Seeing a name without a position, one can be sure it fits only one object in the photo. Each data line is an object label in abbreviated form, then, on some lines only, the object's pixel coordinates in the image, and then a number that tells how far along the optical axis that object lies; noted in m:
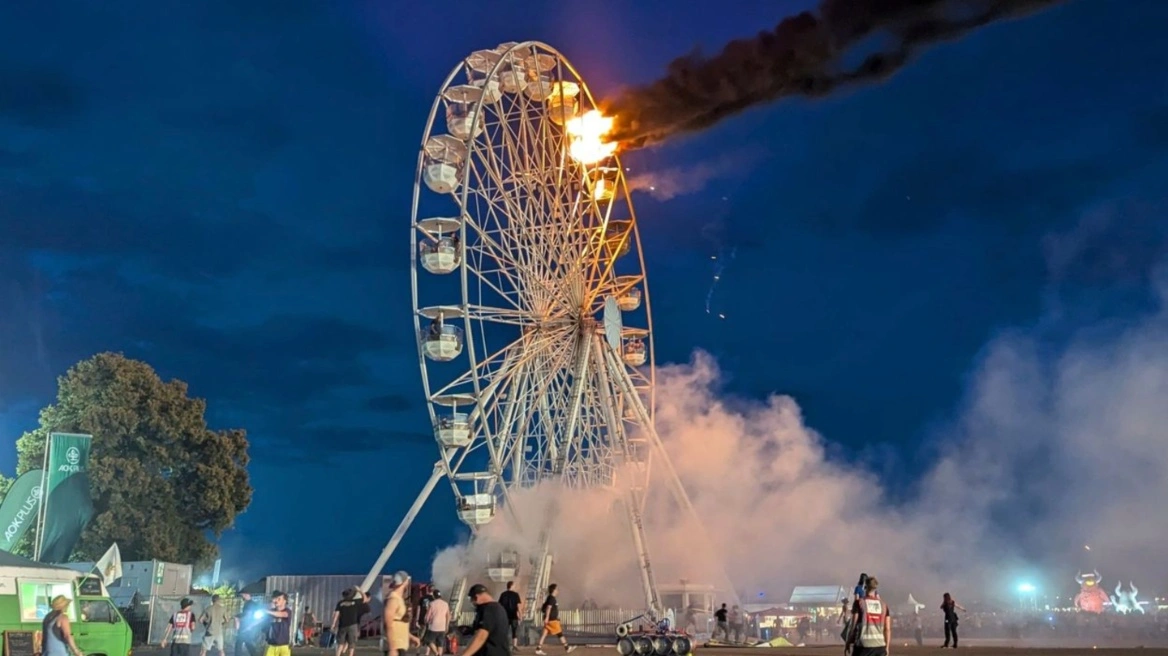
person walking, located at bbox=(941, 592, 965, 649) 26.08
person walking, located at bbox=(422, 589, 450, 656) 18.70
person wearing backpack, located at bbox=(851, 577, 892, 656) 13.49
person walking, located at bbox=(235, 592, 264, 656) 18.73
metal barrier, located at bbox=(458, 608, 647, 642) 40.62
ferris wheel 38.31
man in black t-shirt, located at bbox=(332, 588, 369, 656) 18.58
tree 43.59
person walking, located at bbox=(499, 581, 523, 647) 21.00
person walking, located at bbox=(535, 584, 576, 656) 23.34
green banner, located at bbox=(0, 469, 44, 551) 32.31
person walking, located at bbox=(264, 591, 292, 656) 16.53
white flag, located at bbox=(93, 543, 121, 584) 31.39
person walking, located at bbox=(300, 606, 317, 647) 35.06
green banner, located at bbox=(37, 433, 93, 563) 31.75
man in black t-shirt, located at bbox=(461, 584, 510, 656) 9.77
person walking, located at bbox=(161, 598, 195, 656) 19.48
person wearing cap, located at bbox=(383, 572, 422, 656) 11.85
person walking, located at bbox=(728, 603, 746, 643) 35.54
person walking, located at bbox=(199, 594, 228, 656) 19.58
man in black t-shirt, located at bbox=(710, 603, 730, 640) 34.12
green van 17.55
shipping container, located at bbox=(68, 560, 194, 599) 32.62
